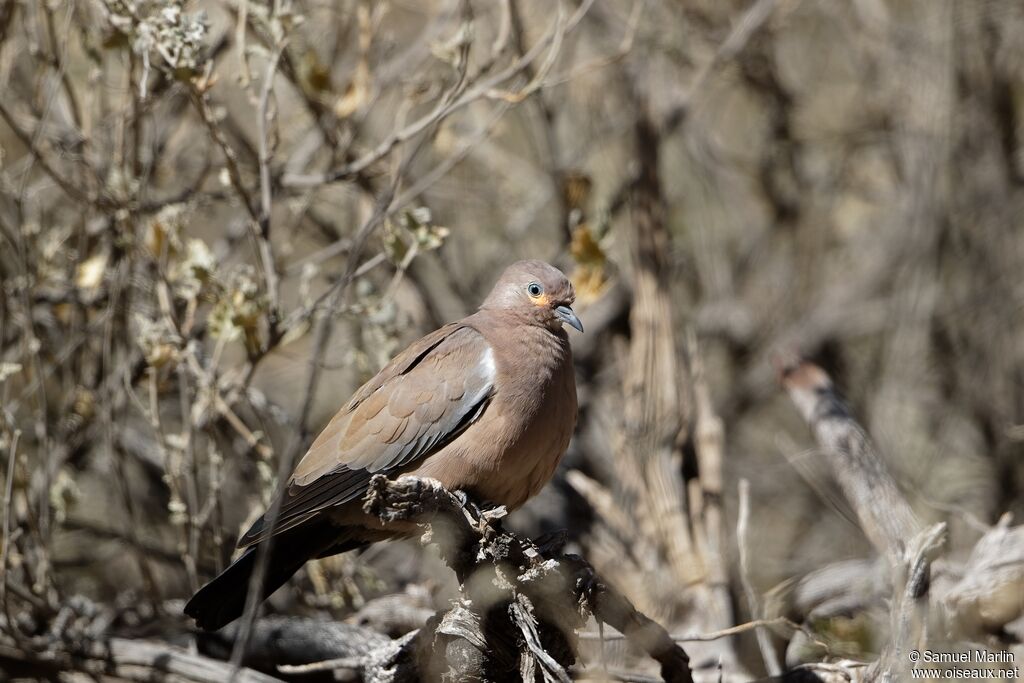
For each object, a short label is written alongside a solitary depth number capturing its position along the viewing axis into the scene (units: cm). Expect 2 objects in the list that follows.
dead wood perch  659
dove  781
